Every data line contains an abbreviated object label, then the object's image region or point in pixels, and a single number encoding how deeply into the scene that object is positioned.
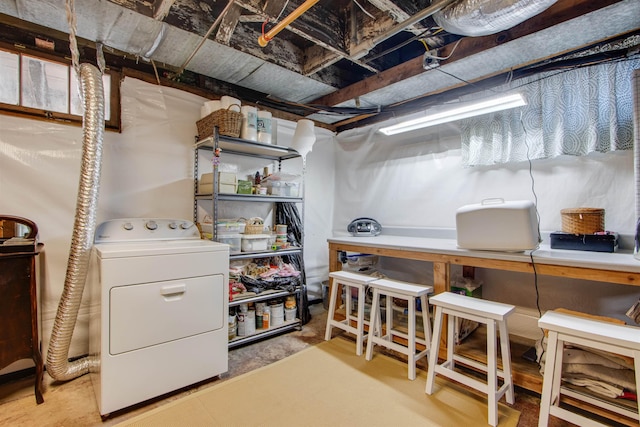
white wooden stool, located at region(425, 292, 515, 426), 1.70
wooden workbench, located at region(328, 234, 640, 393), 1.59
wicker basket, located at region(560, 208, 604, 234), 2.00
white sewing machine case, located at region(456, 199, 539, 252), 1.85
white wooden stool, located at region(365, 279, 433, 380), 2.13
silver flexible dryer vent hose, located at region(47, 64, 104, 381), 1.84
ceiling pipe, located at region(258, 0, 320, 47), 1.44
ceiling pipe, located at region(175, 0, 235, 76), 1.76
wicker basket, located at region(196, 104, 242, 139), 2.41
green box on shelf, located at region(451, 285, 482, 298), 2.50
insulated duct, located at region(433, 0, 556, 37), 1.48
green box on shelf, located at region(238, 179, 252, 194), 2.65
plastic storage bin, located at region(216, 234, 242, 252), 2.51
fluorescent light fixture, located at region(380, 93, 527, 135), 2.12
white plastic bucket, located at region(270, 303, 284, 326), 2.81
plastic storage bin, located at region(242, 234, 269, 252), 2.65
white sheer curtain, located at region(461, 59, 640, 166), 2.03
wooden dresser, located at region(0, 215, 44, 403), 1.75
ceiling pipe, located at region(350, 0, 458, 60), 1.59
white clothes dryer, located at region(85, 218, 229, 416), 1.68
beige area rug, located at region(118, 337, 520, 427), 1.69
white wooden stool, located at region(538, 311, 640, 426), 1.35
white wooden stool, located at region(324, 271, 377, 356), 2.46
